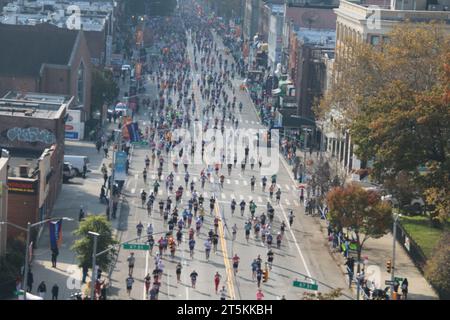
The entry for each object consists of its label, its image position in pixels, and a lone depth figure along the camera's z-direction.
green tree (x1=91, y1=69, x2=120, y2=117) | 114.88
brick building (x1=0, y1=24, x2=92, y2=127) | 106.56
